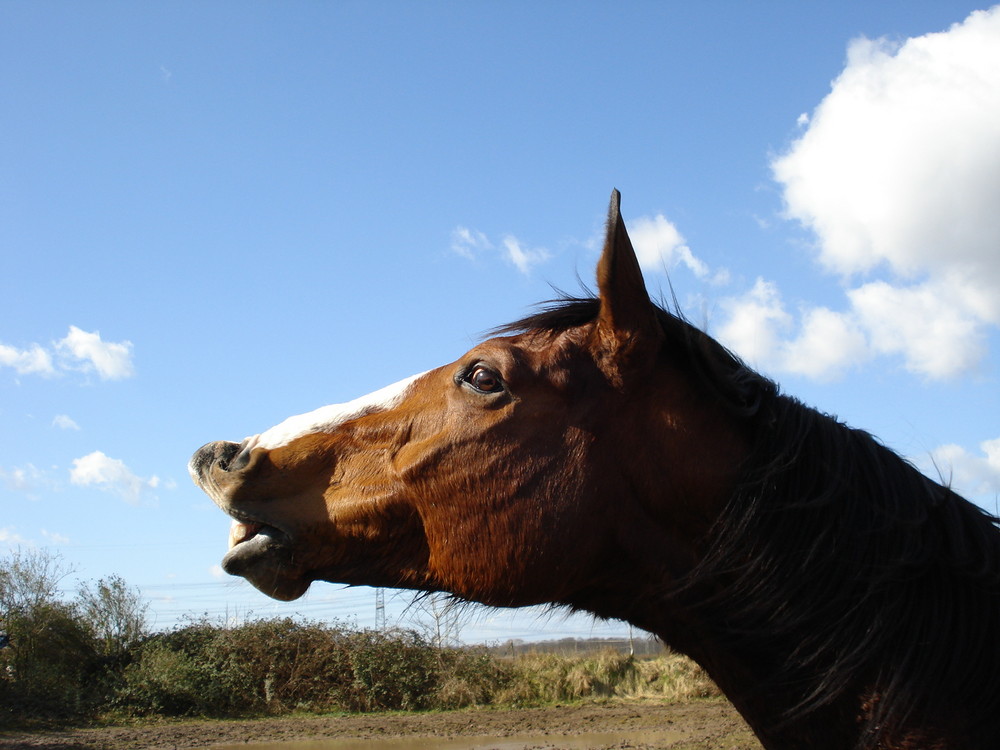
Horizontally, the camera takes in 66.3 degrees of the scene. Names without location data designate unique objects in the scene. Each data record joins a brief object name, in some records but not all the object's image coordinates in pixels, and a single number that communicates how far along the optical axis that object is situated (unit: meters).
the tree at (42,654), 24.44
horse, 2.09
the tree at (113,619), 28.11
